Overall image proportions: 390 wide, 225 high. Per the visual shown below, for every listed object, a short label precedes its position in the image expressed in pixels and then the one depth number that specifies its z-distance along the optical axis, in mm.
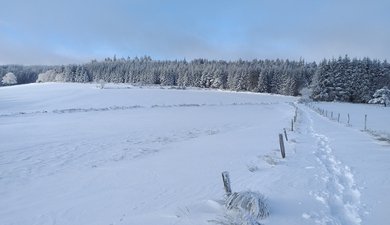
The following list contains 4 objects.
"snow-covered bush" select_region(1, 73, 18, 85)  162750
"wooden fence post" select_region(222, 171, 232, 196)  9112
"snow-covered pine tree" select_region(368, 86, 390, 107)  81312
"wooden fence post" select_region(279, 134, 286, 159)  15763
